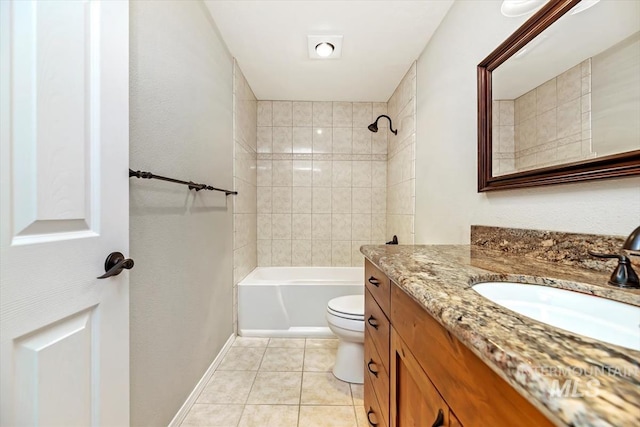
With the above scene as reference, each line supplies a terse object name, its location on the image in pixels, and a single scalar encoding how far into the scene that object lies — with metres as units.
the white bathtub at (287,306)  2.28
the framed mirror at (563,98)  0.70
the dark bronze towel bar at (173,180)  0.95
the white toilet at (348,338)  1.60
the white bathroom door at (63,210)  0.50
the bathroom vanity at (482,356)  0.25
